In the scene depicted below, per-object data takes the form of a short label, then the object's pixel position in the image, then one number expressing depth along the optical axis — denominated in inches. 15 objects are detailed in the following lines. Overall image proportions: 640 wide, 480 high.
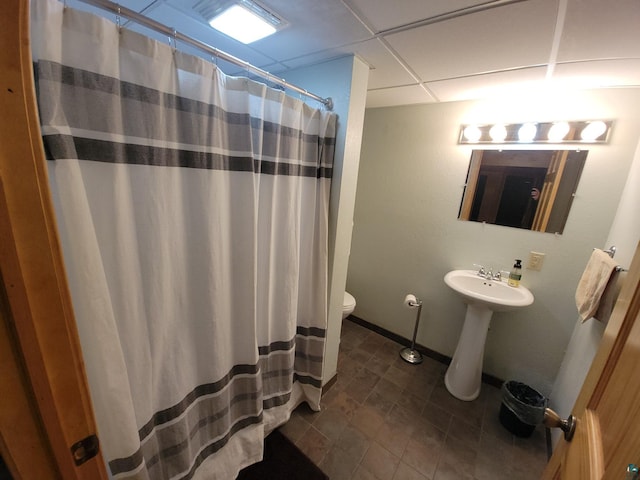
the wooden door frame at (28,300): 12.9
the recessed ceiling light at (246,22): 39.2
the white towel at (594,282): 43.6
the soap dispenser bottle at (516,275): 66.8
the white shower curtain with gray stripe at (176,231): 25.7
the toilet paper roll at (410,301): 80.5
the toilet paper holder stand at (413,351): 81.8
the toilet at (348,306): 77.4
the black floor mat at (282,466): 49.3
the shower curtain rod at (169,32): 26.3
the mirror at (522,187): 61.1
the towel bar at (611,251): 50.0
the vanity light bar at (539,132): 56.3
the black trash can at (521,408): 59.4
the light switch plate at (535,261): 64.8
